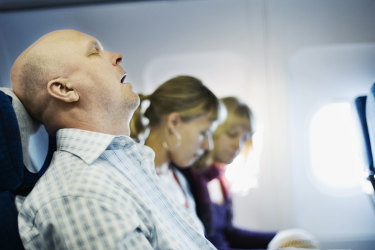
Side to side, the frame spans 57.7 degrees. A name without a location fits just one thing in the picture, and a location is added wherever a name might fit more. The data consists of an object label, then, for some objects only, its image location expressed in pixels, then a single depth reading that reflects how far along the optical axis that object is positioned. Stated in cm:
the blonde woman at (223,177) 241
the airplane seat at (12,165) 88
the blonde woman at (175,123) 196
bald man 85
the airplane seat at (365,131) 153
